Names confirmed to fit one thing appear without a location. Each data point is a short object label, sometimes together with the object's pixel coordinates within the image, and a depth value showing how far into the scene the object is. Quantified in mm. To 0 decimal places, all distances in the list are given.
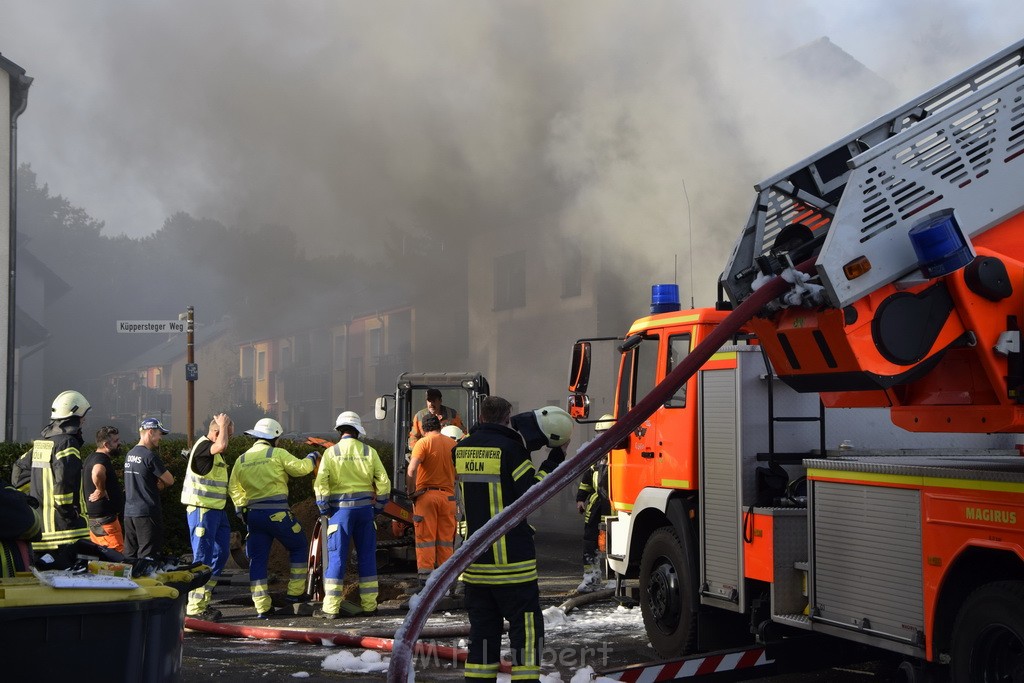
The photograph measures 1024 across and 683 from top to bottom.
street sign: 24062
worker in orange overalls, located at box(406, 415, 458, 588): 17250
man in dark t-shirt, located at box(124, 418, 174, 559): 15961
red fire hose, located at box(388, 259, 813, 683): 7895
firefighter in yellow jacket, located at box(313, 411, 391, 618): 16270
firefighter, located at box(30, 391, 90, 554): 13219
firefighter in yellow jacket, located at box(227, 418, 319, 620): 15875
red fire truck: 7824
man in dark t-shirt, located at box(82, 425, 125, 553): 15937
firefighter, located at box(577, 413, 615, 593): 17594
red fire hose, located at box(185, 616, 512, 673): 12328
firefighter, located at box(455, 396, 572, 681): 8875
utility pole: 25755
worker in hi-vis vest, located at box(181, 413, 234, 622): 16062
